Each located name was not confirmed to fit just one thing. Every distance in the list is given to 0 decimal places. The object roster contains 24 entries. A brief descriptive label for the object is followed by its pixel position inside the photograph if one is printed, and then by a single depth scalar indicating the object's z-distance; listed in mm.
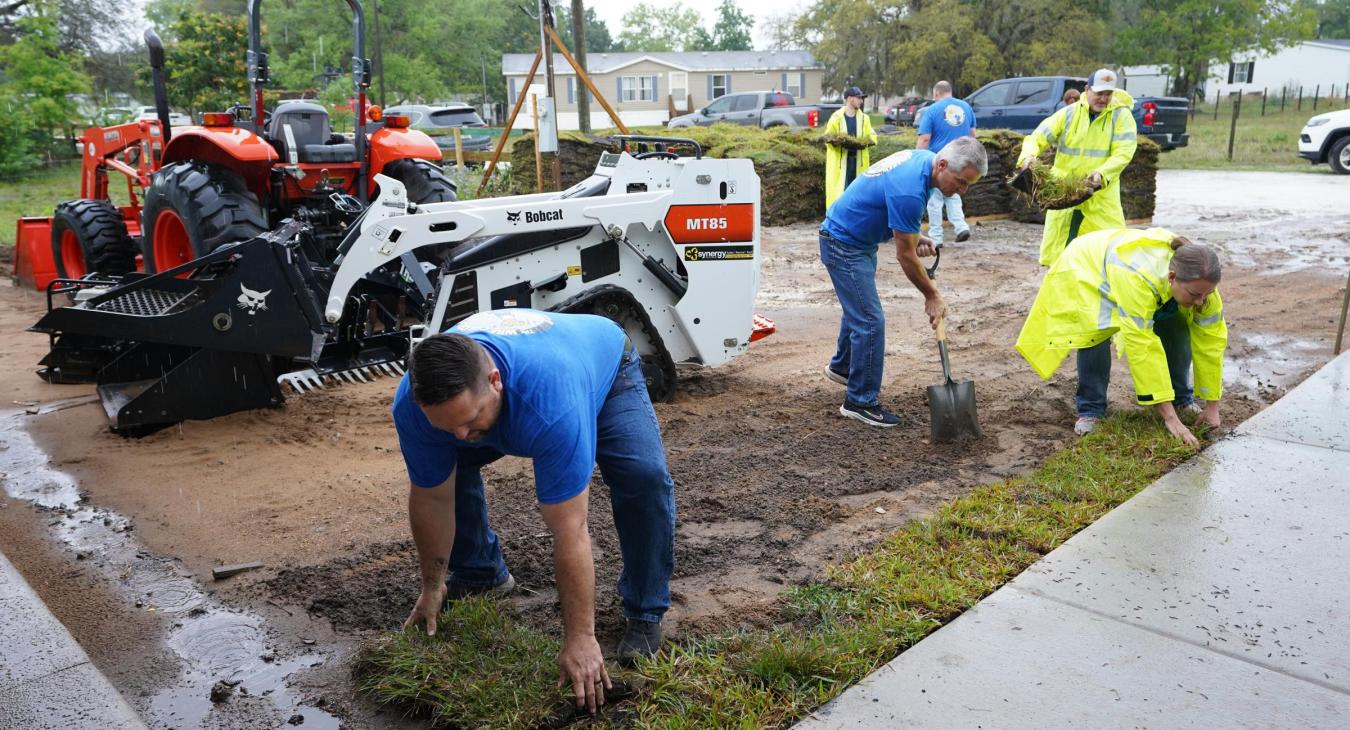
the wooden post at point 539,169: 12775
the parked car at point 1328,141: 18422
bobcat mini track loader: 5250
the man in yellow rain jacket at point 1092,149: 6691
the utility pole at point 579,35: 16703
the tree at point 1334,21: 69125
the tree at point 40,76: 21156
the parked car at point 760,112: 25969
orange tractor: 6387
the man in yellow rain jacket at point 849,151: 11867
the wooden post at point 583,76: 12216
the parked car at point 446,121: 23625
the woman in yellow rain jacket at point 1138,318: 4820
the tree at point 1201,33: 37688
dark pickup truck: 18375
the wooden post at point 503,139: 13069
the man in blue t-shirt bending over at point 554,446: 2523
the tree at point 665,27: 80312
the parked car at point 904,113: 29141
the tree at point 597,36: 83131
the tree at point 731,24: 79125
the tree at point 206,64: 26141
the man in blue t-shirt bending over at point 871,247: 5293
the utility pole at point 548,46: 12913
